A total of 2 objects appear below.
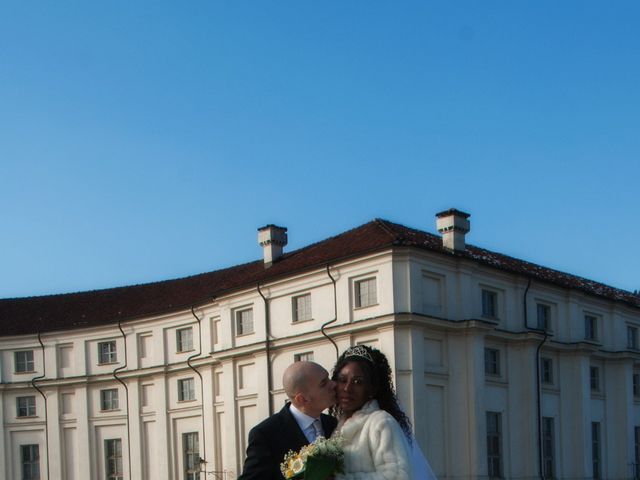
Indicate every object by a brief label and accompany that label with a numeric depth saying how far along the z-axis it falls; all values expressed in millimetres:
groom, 6137
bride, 5734
